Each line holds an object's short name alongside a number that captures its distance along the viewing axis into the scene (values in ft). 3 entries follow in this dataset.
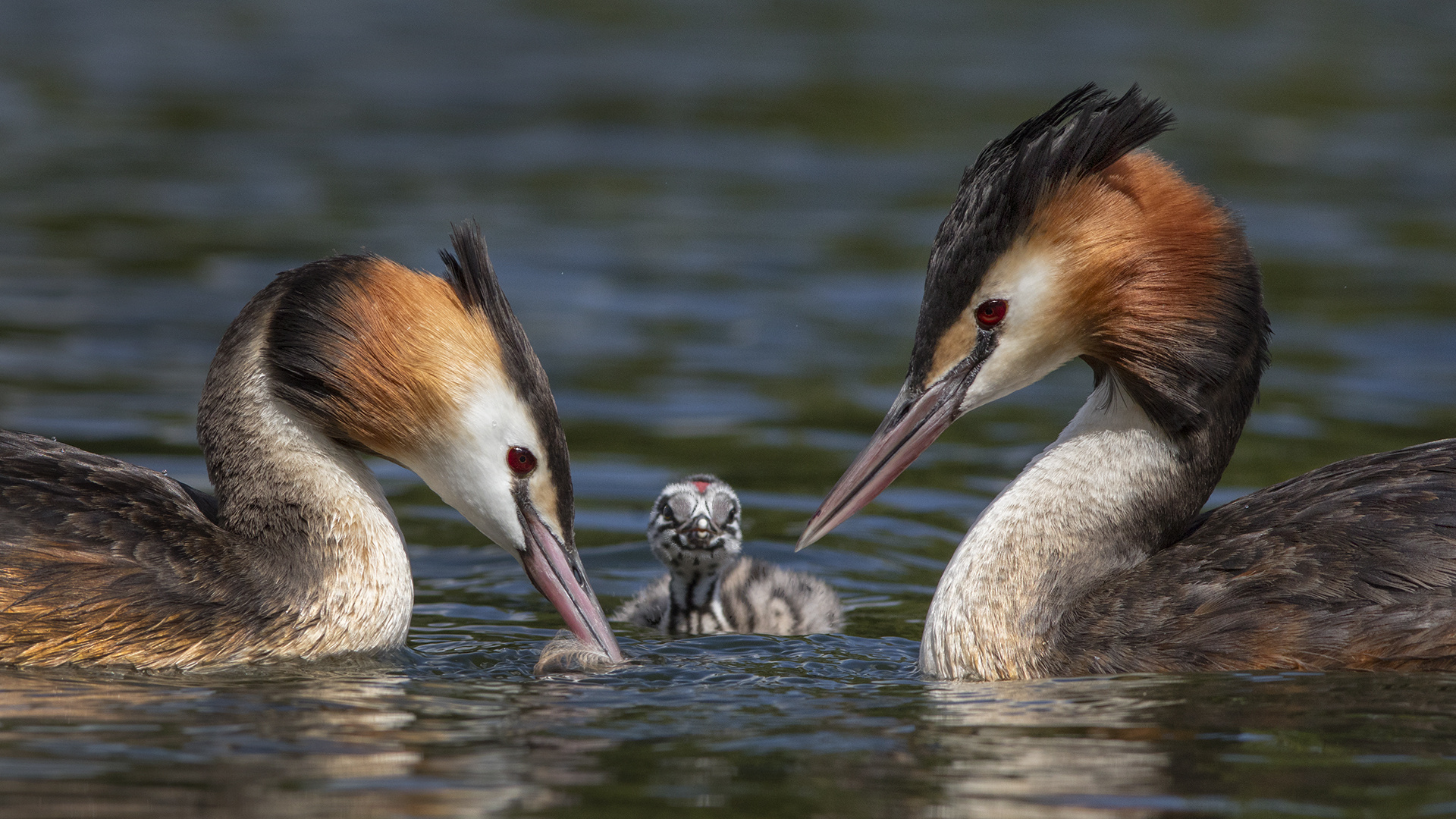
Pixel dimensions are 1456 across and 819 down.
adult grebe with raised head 44.78
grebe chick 56.59
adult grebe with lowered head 46.24
